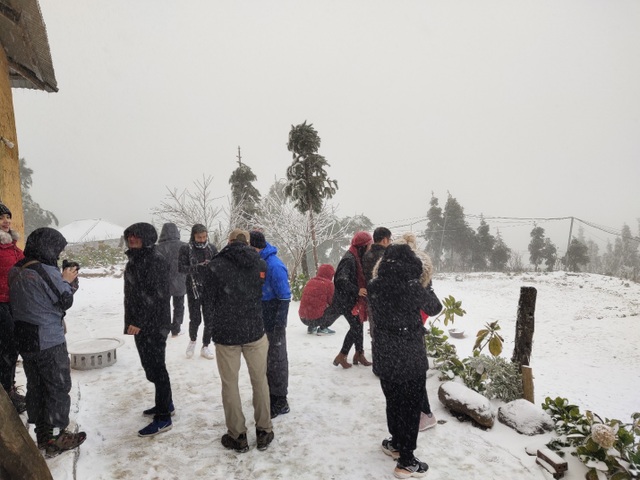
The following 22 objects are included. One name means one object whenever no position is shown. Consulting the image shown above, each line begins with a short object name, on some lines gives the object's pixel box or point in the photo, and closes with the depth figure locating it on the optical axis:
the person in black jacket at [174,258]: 6.38
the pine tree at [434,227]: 39.94
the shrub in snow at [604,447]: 2.97
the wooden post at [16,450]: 2.21
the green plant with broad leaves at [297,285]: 11.41
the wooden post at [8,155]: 5.65
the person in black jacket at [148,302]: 3.50
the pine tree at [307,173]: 14.24
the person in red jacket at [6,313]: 3.49
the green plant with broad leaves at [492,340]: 4.66
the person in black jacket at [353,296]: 4.80
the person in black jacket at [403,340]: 2.94
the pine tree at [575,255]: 31.80
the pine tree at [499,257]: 36.19
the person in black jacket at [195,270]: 5.82
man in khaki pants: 3.18
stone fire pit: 5.23
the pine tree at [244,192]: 20.41
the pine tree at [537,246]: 35.00
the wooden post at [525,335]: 4.41
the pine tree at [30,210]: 29.61
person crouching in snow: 5.80
